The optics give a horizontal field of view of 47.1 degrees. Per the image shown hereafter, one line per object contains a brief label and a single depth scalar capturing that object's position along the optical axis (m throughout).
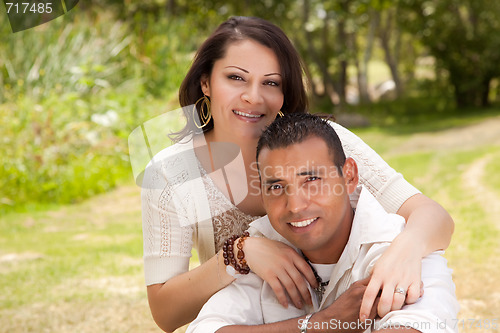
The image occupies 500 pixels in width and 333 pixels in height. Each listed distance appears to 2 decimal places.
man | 1.87
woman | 2.27
